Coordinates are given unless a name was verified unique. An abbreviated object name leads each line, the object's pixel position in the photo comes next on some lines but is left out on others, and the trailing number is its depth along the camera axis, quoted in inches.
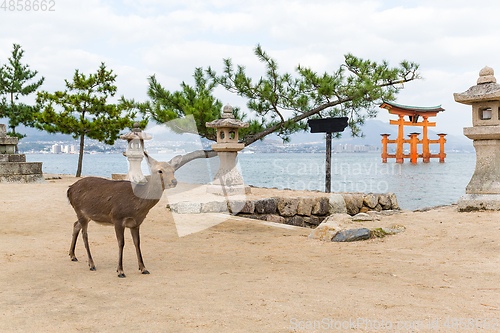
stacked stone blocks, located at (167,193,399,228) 331.0
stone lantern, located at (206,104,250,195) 387.2
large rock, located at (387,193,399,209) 415.5
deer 145.6
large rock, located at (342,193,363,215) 393.1
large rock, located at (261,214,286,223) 349.7
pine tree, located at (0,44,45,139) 816.9
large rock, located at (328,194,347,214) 382.3
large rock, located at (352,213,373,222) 289.0
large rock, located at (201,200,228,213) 325.4
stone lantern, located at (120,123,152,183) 493.0
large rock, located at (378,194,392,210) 408.5
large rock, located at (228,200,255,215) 337.1
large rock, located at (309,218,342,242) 231.4
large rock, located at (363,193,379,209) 398.9
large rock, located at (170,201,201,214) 322.0
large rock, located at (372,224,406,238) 234.8
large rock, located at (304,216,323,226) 368.5
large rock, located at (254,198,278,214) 349.7
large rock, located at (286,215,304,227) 360.2
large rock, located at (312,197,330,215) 374.0
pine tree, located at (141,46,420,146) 486.6
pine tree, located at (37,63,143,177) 671.8
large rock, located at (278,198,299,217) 364.8
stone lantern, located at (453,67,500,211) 285.0
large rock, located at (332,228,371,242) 226.2
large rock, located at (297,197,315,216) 369.7
